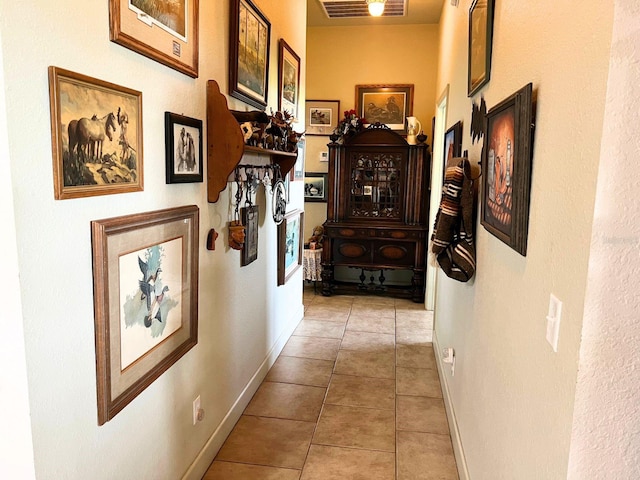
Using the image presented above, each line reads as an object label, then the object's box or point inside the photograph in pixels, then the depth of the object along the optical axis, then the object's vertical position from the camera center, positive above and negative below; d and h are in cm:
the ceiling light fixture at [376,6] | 374 +136
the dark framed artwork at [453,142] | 279 +24
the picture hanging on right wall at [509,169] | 128 +4
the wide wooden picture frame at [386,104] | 508 +80
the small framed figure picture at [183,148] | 167 +9
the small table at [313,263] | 514 -93
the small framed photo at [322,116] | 525 +67
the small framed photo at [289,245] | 336 -52
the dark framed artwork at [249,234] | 250 -32
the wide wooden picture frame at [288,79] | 311 +68
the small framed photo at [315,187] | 537 -11
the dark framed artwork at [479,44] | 190 +60
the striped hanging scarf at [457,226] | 212 -21
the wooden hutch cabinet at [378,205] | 483 -28
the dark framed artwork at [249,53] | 221 +61
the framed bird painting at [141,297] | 135 -41
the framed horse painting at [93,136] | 114 +9
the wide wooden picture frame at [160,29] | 135 +45
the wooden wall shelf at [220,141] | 197 +14
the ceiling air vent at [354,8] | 427 +158
